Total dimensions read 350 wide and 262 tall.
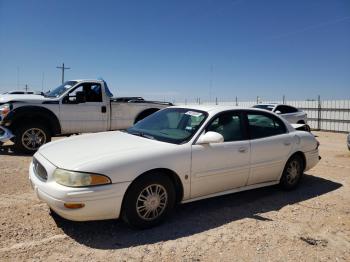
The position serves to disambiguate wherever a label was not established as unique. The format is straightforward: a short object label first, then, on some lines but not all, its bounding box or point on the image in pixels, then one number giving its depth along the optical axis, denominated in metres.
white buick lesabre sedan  3.39
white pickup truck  8.21
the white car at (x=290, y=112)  14.34
